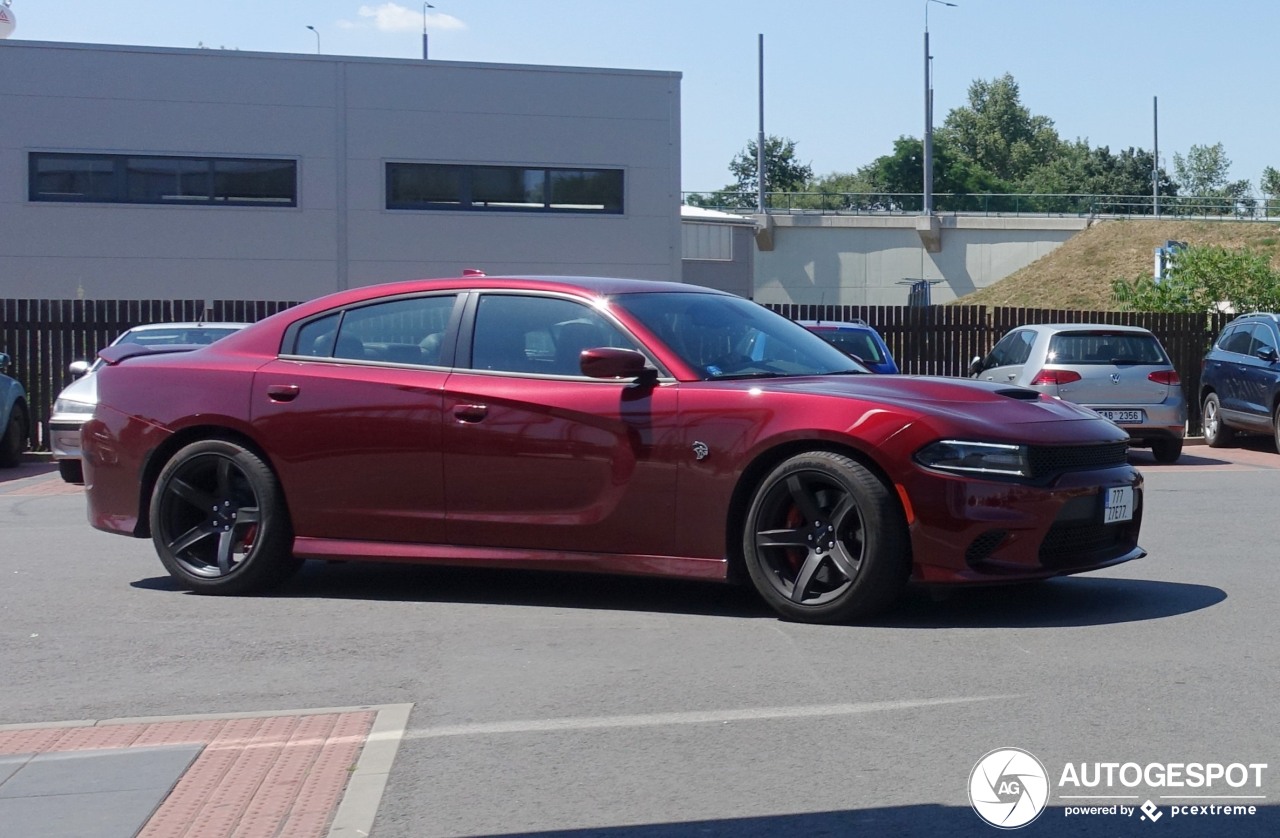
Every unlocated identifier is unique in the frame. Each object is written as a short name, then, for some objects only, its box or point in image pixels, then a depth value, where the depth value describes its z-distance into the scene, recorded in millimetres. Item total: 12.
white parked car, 13391
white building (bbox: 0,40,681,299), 26828
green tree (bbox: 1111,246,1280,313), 27156
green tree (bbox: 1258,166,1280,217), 129750
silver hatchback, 15930
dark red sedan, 6250
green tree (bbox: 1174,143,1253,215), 133375
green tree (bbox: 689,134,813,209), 109188
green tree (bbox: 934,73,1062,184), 145500
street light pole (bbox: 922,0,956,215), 59594
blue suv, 17172
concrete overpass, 70000
